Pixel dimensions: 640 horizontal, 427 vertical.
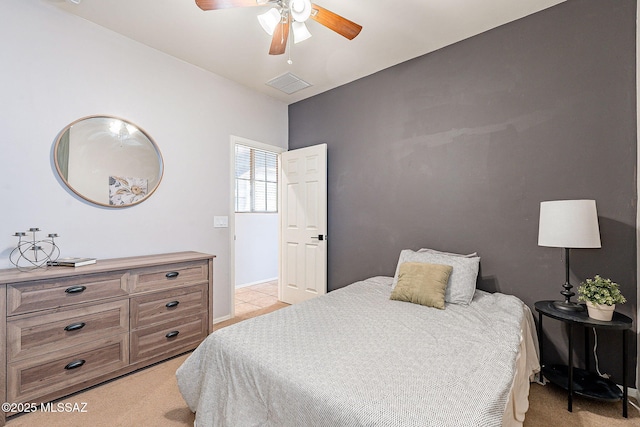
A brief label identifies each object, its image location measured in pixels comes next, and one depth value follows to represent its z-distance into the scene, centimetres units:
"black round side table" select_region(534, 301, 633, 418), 173
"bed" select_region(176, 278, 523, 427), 103
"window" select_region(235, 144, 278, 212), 494
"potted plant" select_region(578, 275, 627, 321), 173
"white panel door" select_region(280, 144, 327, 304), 351
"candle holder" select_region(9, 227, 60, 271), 203
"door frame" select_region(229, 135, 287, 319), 337
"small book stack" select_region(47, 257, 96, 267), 202
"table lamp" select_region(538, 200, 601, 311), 180
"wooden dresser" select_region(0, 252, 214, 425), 172
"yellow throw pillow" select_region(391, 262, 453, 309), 210
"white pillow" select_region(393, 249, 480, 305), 216
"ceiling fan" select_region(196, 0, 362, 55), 168
